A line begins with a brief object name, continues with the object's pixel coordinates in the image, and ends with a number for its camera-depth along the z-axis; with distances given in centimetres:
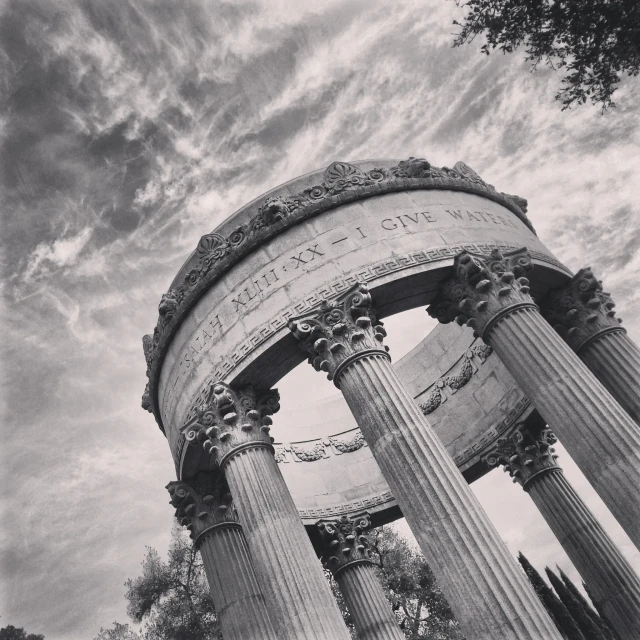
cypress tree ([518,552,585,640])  2481
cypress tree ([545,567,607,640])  2488
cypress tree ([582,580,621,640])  1661
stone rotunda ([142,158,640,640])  1157
